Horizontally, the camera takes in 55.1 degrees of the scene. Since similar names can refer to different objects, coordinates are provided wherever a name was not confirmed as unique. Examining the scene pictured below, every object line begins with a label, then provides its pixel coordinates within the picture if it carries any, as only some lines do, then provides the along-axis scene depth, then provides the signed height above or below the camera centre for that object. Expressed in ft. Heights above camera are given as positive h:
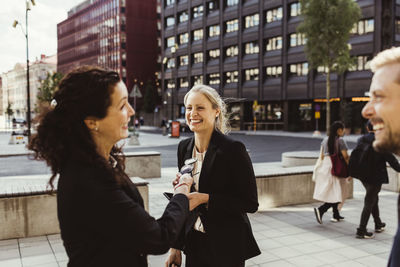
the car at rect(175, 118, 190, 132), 145.76 -4.28
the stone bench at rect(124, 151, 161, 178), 39.61 -5.04
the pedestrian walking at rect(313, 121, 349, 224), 23.27 -3.91
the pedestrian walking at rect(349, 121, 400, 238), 20.33 -3.04
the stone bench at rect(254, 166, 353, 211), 26.78 -5.14
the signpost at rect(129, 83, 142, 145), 79.44 -5.03
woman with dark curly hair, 5.56 -0.98
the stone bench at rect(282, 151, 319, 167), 42.43 -4.87
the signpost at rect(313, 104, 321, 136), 116.67 +0.44
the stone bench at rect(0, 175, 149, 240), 20.10 -5.14
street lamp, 73.41 +20.17
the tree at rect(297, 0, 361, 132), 94.02 +21.62
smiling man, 4.98 +0.13
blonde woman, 9.04 -2.26
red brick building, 284.00 +60.52
